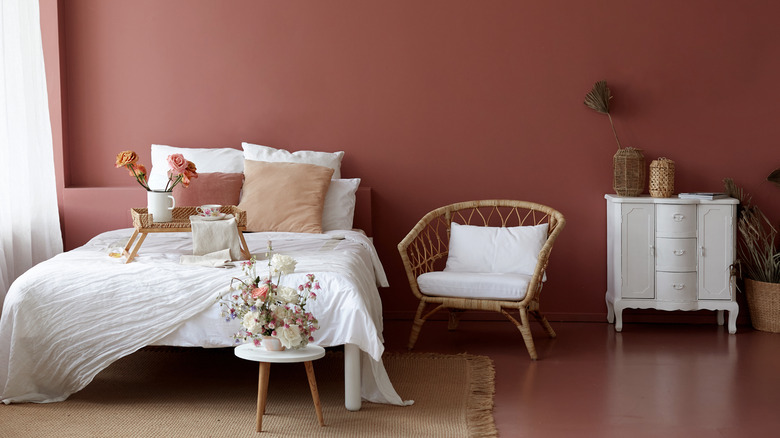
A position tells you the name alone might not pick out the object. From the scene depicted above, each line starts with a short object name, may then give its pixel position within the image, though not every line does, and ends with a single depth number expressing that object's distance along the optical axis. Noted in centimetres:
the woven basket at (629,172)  514
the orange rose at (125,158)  391
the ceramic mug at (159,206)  394
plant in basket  506
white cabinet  504
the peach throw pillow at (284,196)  478
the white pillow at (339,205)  504
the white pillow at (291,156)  519
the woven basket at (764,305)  504
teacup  401
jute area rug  329
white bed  346
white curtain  475
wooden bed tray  386
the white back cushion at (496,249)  483
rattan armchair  444
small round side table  320
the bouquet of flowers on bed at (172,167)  392
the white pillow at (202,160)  512
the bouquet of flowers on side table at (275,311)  319
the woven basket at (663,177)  513
